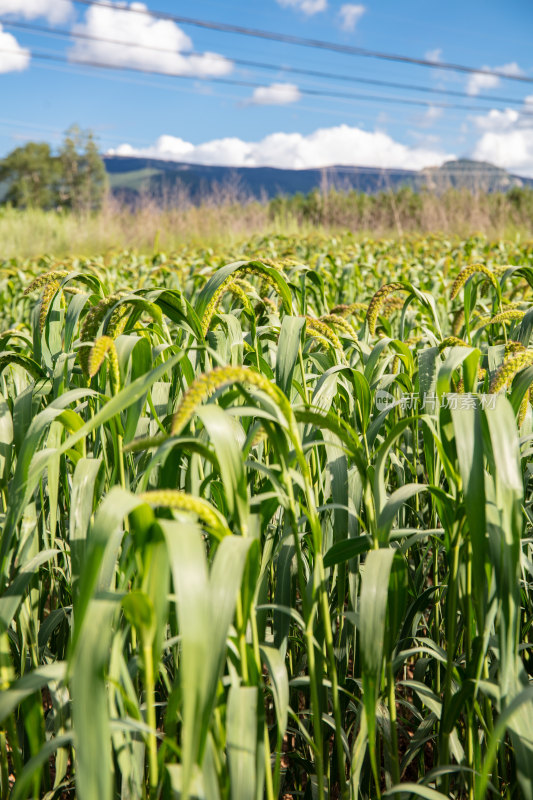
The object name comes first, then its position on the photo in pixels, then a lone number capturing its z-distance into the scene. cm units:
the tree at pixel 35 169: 4188
